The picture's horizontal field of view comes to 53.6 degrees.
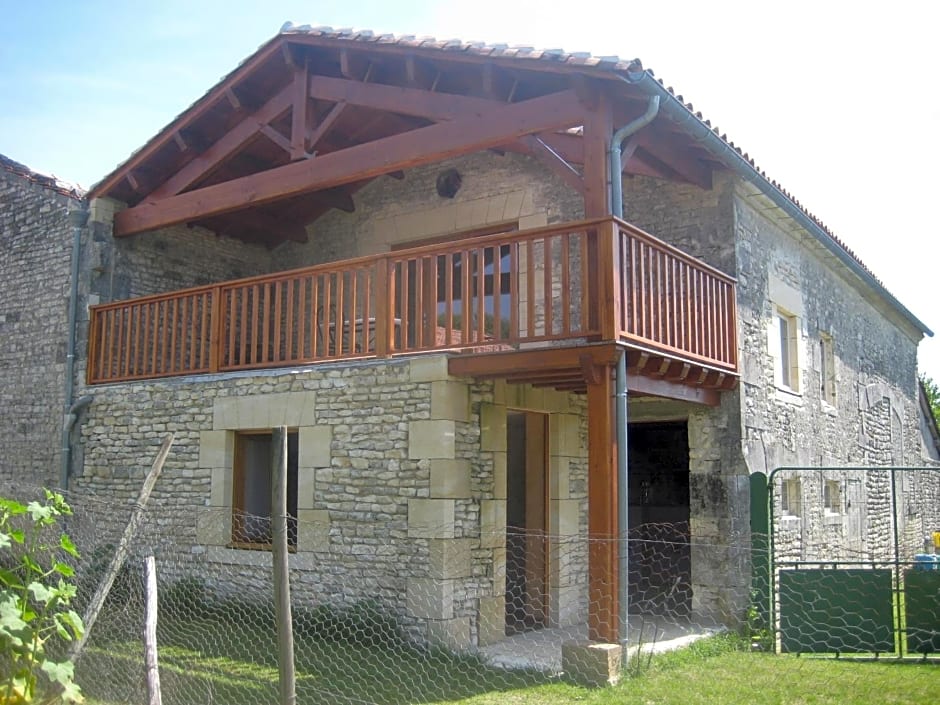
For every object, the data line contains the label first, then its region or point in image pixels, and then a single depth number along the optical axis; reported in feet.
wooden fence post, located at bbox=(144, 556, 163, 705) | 15.57
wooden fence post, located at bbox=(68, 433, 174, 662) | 18.99
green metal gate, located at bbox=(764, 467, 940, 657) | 25.98
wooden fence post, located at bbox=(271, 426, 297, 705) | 14.15
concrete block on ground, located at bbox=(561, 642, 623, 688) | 21.09
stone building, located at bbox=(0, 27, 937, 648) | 24.73
